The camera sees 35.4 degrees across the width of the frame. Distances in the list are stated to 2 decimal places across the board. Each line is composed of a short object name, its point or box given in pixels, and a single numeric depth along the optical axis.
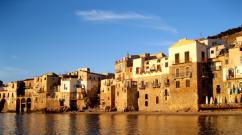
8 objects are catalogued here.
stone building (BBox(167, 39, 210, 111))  71.69
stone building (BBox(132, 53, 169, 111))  80.75
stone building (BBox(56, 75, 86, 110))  103.38
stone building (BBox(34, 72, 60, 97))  111.31
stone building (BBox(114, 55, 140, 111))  85.94
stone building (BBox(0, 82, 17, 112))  123.44
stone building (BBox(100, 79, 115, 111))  92.94
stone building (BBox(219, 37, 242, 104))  66.69
